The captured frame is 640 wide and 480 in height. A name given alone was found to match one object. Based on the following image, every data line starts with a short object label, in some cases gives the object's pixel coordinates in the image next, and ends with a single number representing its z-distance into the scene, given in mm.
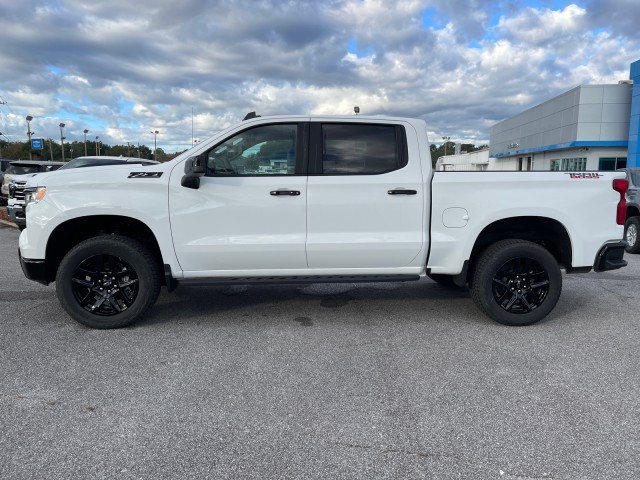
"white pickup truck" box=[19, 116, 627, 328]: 4562
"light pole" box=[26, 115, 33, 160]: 62250
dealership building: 28481
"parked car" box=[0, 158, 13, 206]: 19566
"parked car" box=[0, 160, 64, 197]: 17047
